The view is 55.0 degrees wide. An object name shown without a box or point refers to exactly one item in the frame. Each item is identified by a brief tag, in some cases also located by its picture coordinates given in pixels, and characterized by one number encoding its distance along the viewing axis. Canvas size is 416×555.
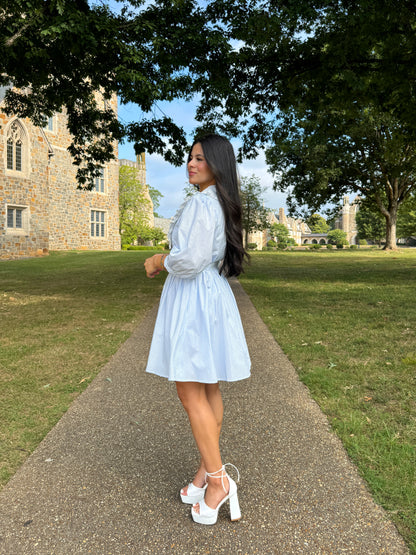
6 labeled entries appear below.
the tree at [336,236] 119.19
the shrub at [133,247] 45.65
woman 2.14
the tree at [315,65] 8.72
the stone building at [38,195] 24.44
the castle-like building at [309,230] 127.56
